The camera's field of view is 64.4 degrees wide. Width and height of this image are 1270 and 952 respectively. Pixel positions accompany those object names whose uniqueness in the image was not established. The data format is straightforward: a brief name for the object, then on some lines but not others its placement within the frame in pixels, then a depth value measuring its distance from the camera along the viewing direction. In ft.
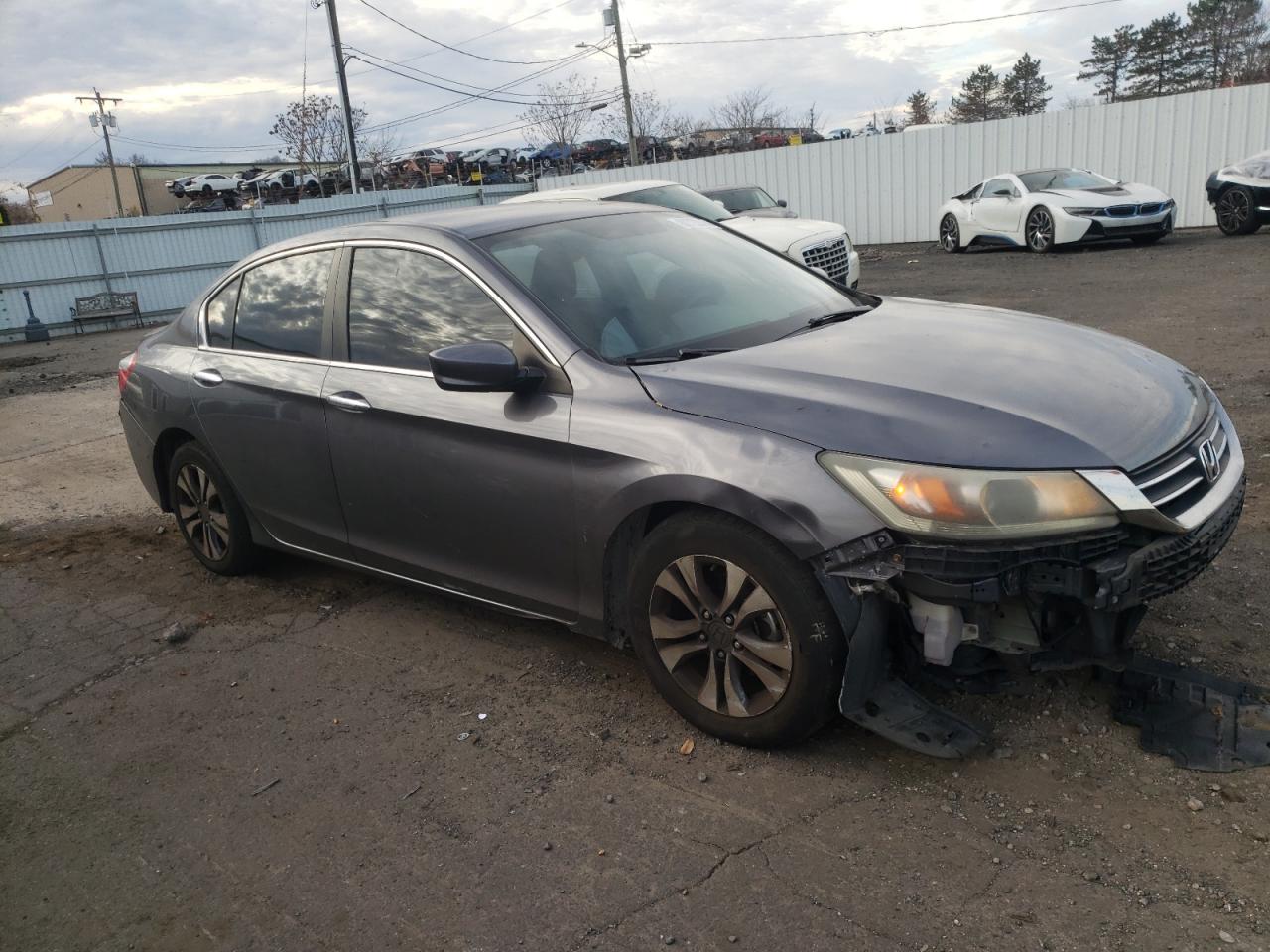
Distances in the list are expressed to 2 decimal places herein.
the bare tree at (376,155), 187.37
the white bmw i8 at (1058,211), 52.26
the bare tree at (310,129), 172.04
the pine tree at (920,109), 247.50
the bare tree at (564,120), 189.67
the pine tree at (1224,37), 174.81
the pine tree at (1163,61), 191.93
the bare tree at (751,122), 206.49
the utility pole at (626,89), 136.36
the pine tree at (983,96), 217.15
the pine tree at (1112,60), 201.98
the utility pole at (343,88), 102.27
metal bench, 75.97
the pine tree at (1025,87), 214.48
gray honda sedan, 8.75
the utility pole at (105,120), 228.02
